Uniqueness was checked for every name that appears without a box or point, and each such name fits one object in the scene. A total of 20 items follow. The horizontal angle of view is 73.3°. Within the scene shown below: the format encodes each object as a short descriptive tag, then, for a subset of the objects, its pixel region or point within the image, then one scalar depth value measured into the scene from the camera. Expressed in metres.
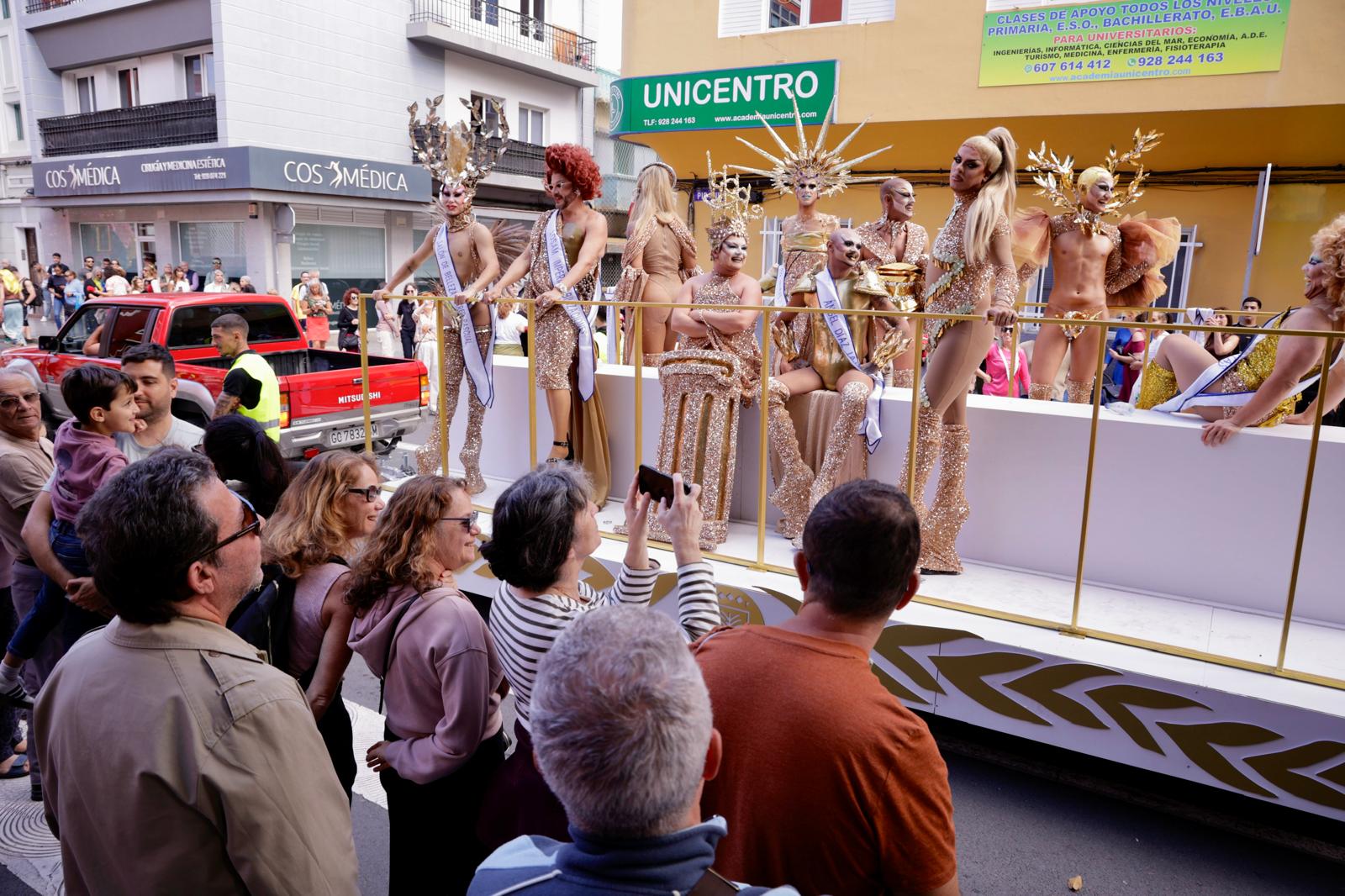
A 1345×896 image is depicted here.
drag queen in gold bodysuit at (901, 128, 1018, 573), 3.81
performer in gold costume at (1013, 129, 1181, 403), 5.77
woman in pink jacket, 2.18
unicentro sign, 11.18
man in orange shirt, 1.50
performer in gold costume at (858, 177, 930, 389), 5.38
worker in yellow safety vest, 5.23
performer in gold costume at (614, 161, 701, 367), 5.53
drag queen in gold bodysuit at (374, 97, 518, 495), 5.28
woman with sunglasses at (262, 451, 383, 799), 2.45
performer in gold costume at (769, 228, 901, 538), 4.30
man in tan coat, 1.48
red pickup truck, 7.32
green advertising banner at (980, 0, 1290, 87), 8.82
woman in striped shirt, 2.08
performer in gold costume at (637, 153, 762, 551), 4.44
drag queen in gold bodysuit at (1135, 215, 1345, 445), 3.37
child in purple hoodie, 3.01
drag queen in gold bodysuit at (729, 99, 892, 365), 5.54
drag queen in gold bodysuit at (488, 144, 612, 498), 5.02
